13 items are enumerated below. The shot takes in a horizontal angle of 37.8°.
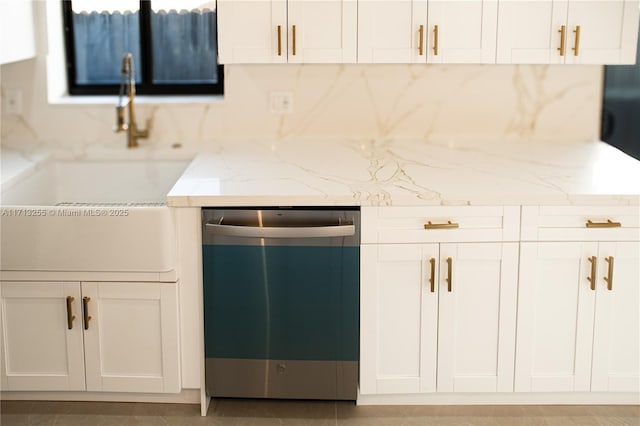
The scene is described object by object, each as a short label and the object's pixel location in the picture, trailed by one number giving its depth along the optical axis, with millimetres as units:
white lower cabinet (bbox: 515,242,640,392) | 3125
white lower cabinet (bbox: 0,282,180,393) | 3145
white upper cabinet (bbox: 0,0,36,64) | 3424
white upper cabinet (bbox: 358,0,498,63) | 3475
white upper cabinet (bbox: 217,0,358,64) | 3479
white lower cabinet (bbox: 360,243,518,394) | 3123
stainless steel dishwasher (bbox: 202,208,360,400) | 3076
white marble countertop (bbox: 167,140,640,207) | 3041
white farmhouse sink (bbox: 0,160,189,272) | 3037
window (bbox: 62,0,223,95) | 3971
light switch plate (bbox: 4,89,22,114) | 3930
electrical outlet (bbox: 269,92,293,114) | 3891
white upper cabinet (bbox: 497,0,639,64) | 3475
